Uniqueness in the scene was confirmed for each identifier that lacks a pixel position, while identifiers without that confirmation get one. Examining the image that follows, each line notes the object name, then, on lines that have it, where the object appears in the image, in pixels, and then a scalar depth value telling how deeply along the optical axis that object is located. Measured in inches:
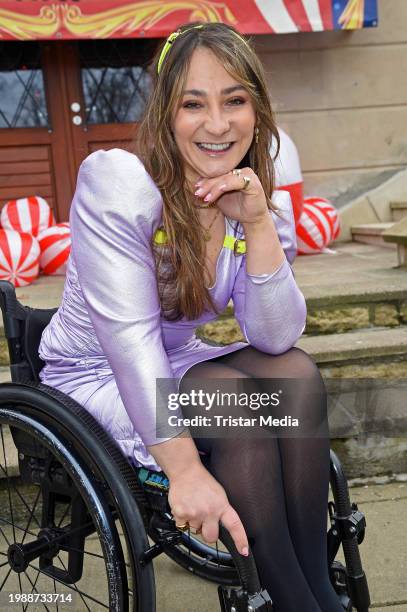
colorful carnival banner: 143.9
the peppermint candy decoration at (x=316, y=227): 157.9
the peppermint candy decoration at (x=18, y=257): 127.7
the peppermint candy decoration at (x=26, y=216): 153.3
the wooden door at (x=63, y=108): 165.5
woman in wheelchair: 42.7
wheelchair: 41.3
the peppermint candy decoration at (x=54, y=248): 138.6
